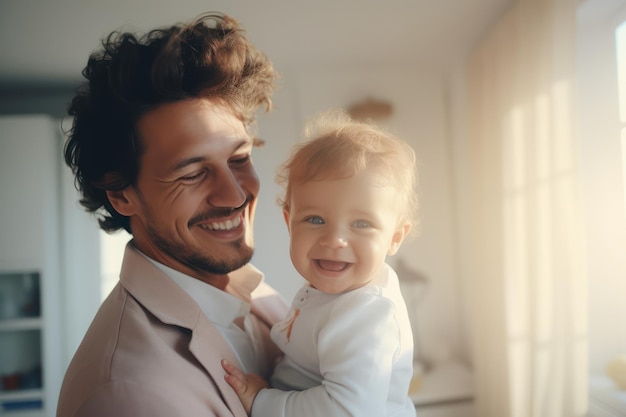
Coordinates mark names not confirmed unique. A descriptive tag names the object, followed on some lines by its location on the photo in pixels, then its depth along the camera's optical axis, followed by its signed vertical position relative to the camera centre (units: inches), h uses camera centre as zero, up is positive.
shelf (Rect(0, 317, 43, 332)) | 99.8 -19.8
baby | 30.8 -5.3
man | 33.3 +3.6
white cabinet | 100.0 -9.6
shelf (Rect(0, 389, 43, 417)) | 99.7 -36.7
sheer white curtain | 74.1 -1.7
